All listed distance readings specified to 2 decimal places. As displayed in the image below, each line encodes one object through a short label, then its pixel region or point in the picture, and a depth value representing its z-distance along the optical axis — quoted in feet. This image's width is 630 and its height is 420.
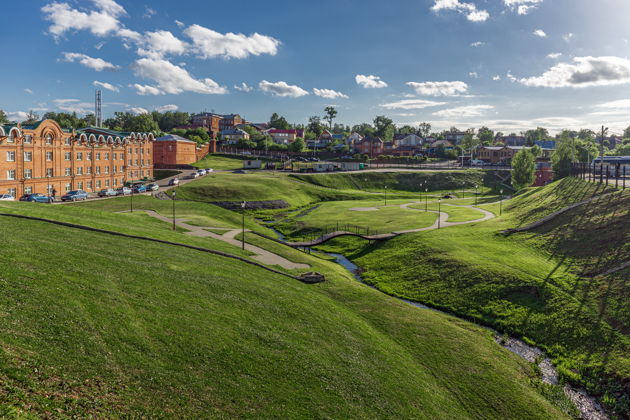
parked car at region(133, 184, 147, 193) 277.09
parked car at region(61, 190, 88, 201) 228.84
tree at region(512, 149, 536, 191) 353.51
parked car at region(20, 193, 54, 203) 207.74
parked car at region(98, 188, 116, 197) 248.32
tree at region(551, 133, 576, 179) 307.58
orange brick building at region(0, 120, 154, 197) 214.48
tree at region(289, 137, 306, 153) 556.92
